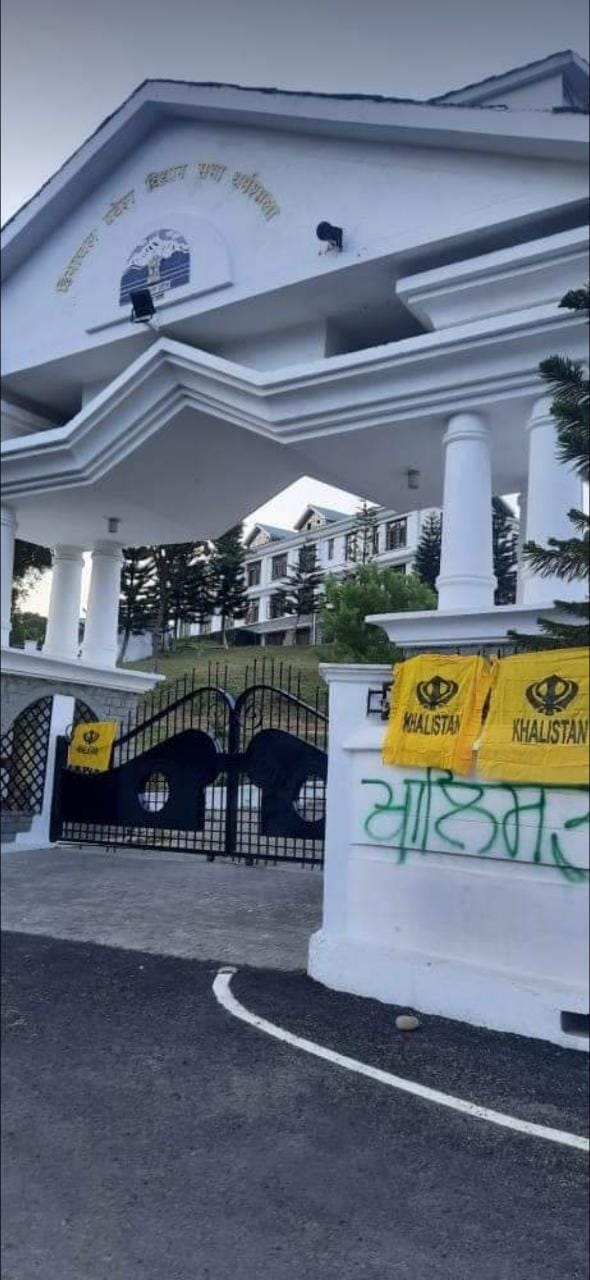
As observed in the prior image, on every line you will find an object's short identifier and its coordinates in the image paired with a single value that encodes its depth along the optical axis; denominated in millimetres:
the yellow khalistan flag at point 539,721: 5020
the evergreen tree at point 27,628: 23172
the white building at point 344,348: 5742
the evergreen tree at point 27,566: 19438
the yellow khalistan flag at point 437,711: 5469
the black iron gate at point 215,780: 8297
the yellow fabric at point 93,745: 10922
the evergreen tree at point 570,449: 4520
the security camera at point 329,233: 8000
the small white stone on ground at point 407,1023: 5125
